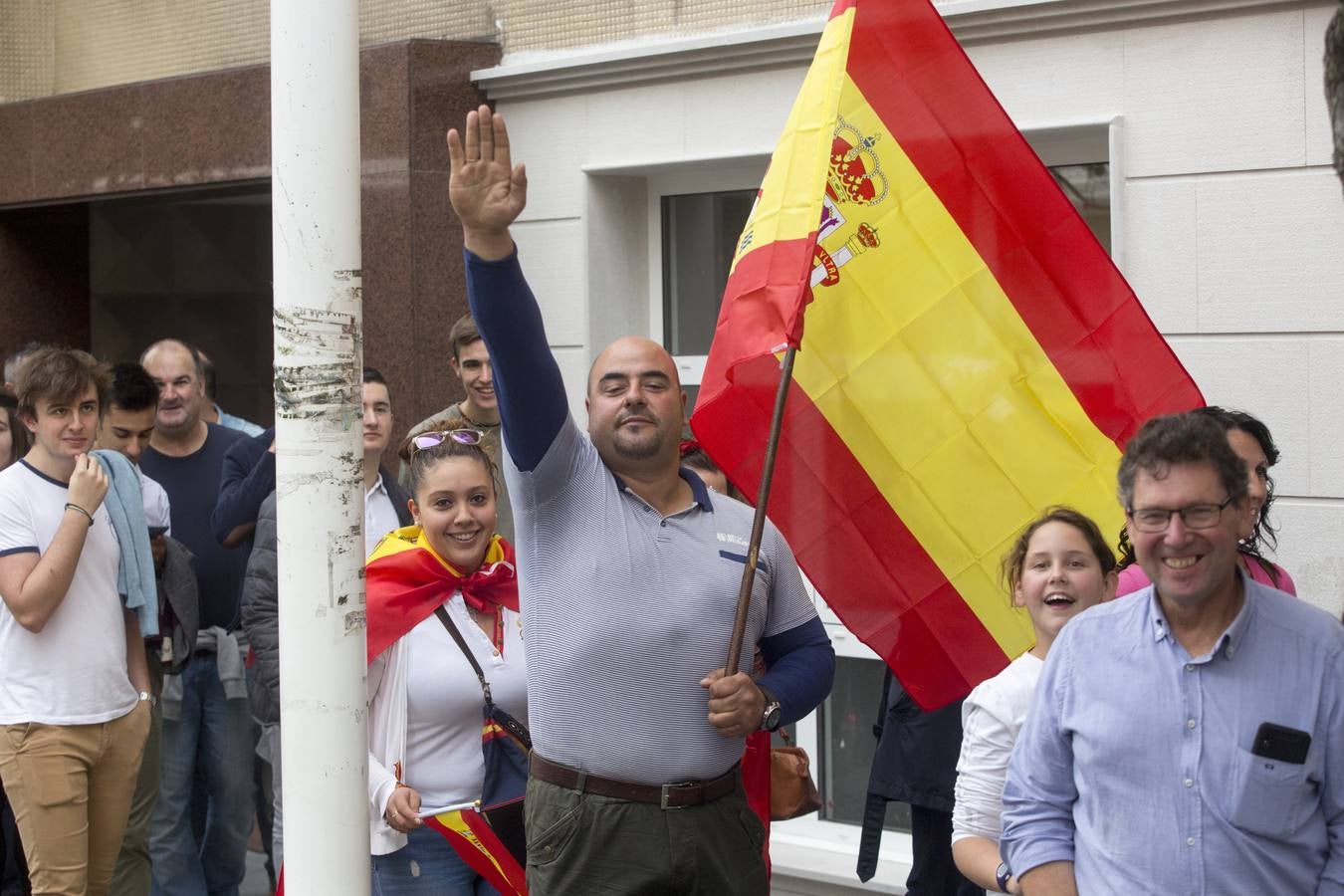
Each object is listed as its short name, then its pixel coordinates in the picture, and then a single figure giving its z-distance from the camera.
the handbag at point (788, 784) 4.71
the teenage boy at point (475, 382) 6.09
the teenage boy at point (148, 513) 6.12
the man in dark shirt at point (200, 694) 6.62
